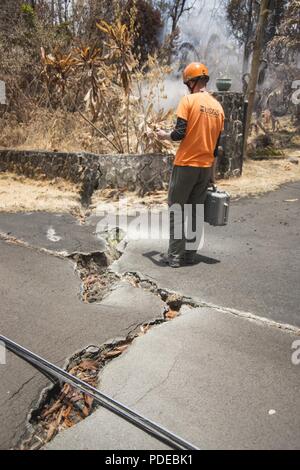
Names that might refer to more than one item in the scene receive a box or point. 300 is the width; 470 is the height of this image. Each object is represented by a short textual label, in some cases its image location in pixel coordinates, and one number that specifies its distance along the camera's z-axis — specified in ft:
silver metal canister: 15.52
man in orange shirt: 14.08
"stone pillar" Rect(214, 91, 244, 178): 28.07
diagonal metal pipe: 7.65
